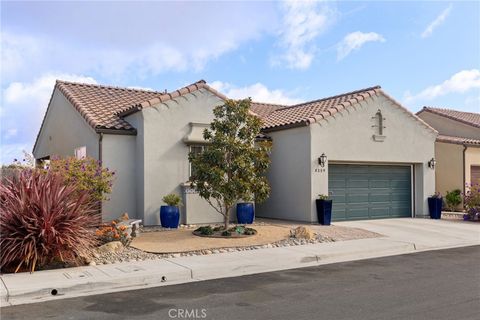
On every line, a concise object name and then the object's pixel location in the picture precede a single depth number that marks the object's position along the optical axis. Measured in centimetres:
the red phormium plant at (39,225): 880
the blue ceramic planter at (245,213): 1537
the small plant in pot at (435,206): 1853
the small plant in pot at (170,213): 1406
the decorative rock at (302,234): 1261
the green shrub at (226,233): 1255
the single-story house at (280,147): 1484
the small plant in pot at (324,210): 1546
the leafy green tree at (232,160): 1257
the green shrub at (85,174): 1193
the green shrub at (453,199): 2125
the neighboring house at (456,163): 2197
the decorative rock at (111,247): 1030
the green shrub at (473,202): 1830
